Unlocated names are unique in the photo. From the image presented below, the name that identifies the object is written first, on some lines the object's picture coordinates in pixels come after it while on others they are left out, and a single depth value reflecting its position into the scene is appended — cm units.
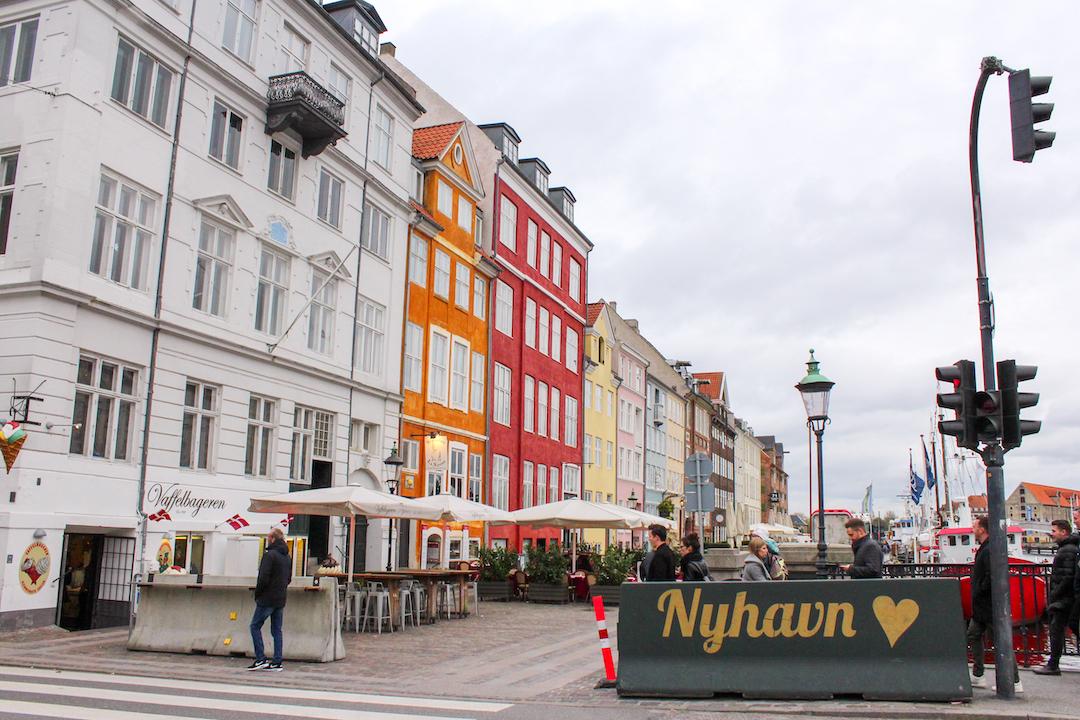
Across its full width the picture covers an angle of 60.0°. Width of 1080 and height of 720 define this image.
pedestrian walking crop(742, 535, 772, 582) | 1102
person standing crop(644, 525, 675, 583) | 1174
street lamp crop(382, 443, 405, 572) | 2353
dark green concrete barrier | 945
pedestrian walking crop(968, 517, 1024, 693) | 1050
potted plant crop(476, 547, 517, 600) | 2667
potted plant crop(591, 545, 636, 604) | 2612
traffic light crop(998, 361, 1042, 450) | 981
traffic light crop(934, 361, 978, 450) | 990
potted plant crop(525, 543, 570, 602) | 2569
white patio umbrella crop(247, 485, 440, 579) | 1664
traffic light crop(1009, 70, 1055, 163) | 927
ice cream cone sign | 1450
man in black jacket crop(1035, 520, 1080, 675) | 1100
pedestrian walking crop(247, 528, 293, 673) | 1198
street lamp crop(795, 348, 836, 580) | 1535
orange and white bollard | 1060
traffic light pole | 947
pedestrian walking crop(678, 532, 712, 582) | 1173
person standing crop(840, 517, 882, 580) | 1070
